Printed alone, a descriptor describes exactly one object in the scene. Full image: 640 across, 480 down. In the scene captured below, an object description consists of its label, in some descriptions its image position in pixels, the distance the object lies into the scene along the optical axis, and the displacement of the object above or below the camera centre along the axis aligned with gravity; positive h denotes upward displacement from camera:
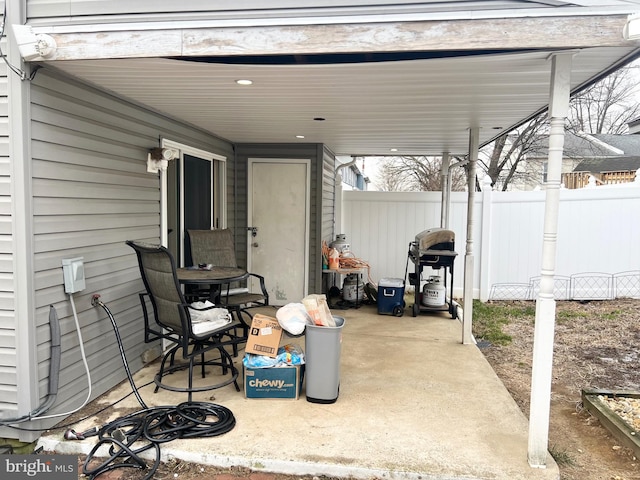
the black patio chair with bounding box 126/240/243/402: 3.04 -0.71
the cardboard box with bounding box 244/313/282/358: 3.21 -0.89
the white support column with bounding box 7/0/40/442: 2.53 -0.08
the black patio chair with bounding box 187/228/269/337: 4.33 -0.41
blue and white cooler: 5.97 -1.09
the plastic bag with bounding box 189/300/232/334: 3.28 -0.79
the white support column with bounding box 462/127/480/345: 4.55 -0.48
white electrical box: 2.85 -0.41
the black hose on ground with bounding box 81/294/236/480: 2.49 -1.32
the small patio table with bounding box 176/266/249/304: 3.63 -0.53
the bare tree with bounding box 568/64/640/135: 15.81 +4.40
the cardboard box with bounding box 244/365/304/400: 3.25 -1.21
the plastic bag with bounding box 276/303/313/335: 3.22 -0.75
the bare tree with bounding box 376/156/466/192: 16.41 +1.68
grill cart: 5.77 -0.58
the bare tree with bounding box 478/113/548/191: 13.15 +2.09
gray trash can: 3.17 -1.03
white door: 6.11 -0.15
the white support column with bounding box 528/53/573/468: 2.35 -0.34
